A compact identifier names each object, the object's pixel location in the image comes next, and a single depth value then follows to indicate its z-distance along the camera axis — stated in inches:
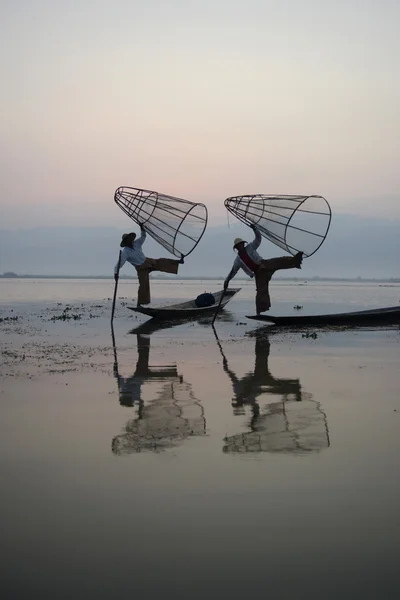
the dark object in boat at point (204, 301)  1139.9
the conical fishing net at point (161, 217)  1022.4
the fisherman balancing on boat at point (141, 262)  1013.2
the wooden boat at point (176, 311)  1011.3
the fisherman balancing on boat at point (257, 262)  894.4
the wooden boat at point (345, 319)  885.8
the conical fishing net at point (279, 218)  898.7
